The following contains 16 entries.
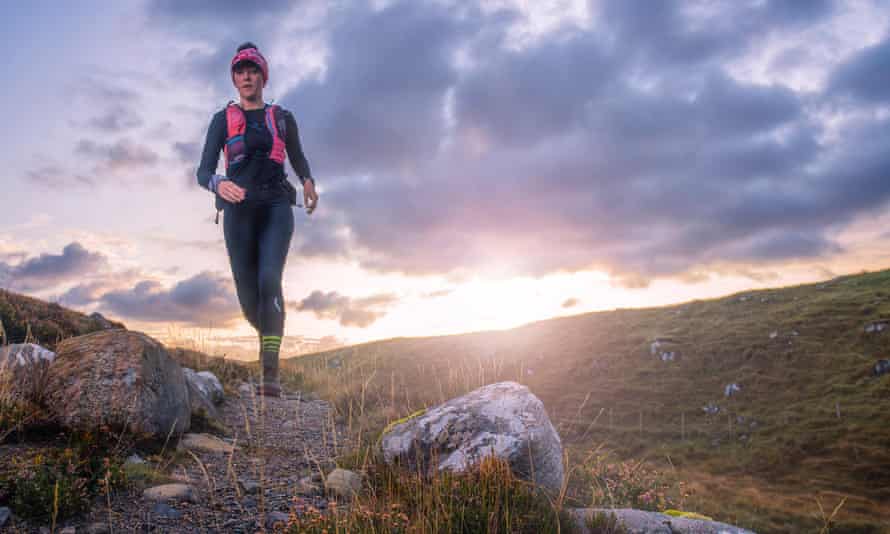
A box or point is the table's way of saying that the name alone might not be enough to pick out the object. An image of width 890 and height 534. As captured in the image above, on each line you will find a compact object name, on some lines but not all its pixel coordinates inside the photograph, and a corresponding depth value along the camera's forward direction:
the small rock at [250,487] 4.95
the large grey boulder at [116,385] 5.73
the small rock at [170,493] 4.59
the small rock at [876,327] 46.38
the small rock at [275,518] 4.21
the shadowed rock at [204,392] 7.66
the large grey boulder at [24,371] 5.91
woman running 7.62
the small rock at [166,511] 4.32
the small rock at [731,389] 43.16
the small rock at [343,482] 4.89
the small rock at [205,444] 6.30
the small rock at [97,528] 3.97
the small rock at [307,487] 4.98
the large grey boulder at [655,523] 4.61
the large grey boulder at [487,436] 5.17
